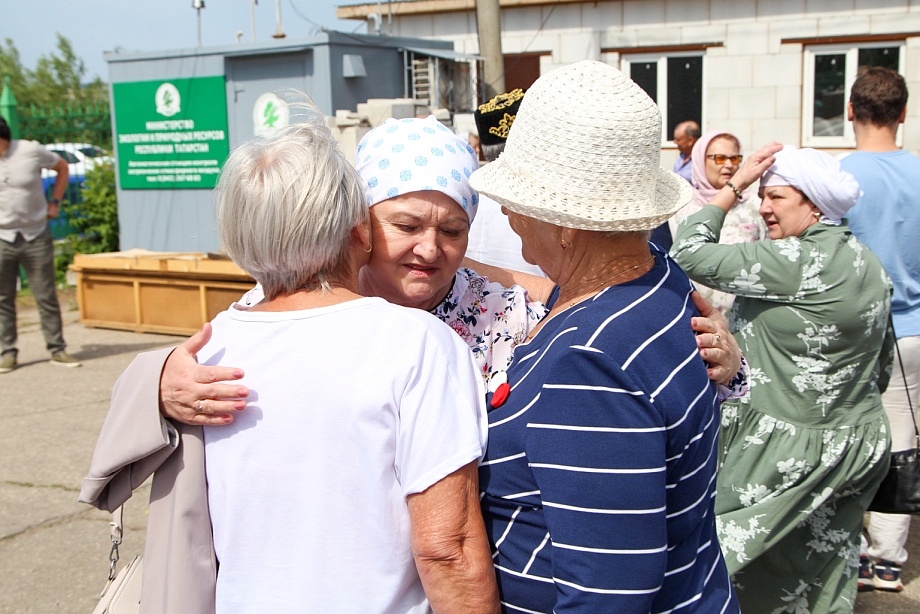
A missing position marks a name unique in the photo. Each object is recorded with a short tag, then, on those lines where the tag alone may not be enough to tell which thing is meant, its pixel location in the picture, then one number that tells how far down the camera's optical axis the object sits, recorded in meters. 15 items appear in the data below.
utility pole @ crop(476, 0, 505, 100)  8.44
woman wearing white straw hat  1.30
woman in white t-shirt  1.39
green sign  10.62
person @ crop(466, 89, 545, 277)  2.96
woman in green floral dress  2.82
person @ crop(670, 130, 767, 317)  4.64
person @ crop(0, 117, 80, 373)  6.90
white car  12.32
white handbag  1.70
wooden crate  7.93
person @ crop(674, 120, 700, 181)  8.33
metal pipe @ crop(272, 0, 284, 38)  11.26
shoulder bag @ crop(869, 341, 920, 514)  2.89
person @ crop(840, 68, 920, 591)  3.56
